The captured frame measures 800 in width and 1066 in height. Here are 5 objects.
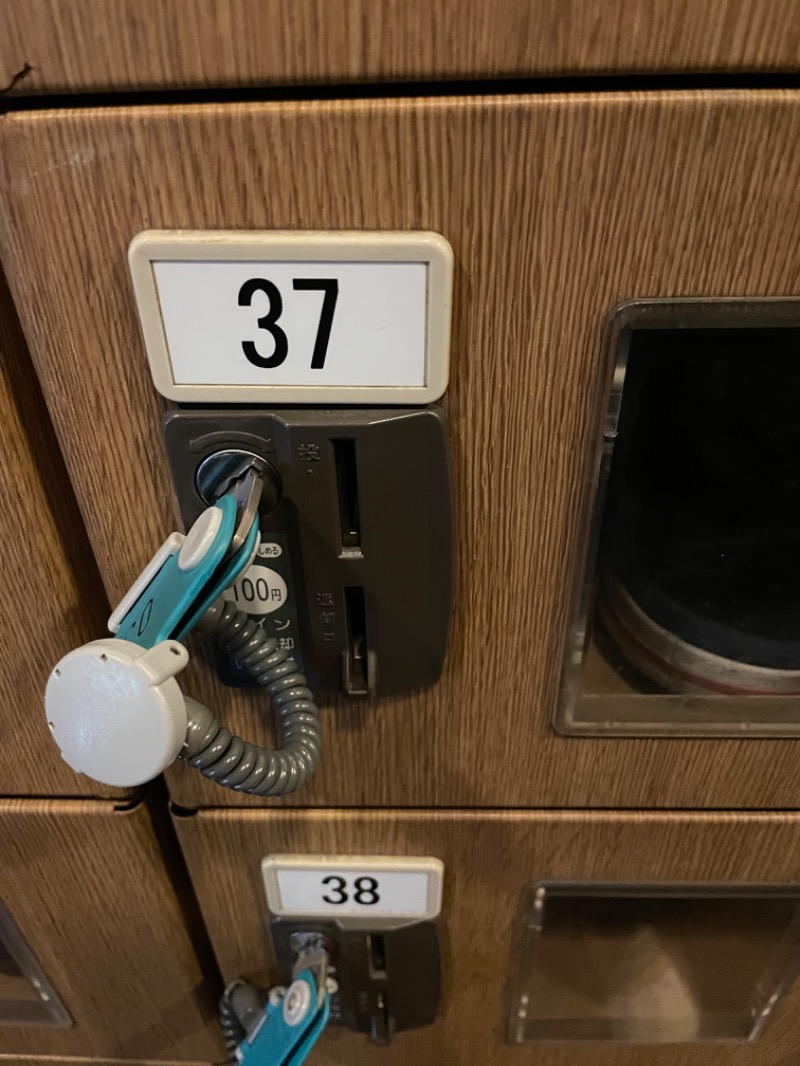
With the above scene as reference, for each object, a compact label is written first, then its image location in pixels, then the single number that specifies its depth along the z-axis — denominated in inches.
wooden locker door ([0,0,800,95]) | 11.0
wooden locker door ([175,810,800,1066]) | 20.5
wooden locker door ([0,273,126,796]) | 15.3
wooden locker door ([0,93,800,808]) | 11.8
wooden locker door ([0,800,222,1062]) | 21.3
